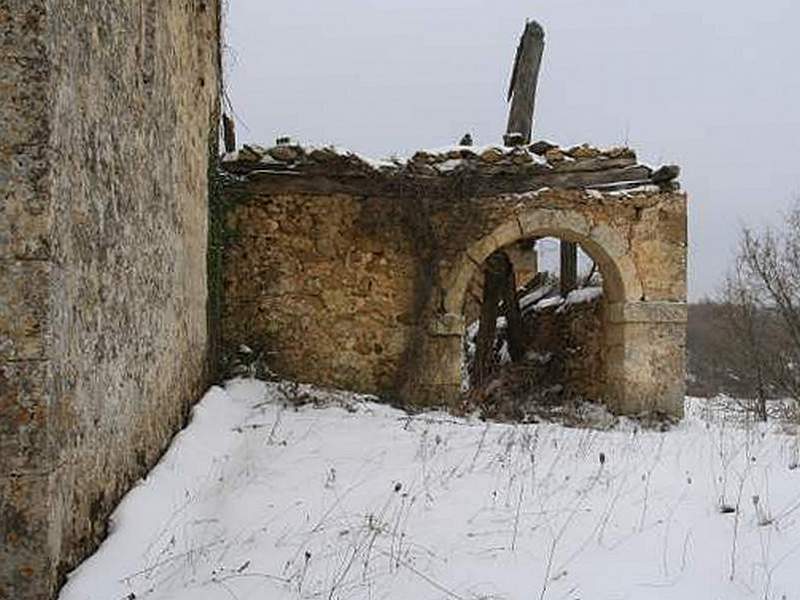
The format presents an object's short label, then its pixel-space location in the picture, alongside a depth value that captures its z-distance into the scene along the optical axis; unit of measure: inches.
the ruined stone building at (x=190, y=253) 101.2
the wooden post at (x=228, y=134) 370.6
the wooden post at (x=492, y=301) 442.3
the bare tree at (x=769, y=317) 509.4
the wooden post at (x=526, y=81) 475.8
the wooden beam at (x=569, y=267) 448.4
